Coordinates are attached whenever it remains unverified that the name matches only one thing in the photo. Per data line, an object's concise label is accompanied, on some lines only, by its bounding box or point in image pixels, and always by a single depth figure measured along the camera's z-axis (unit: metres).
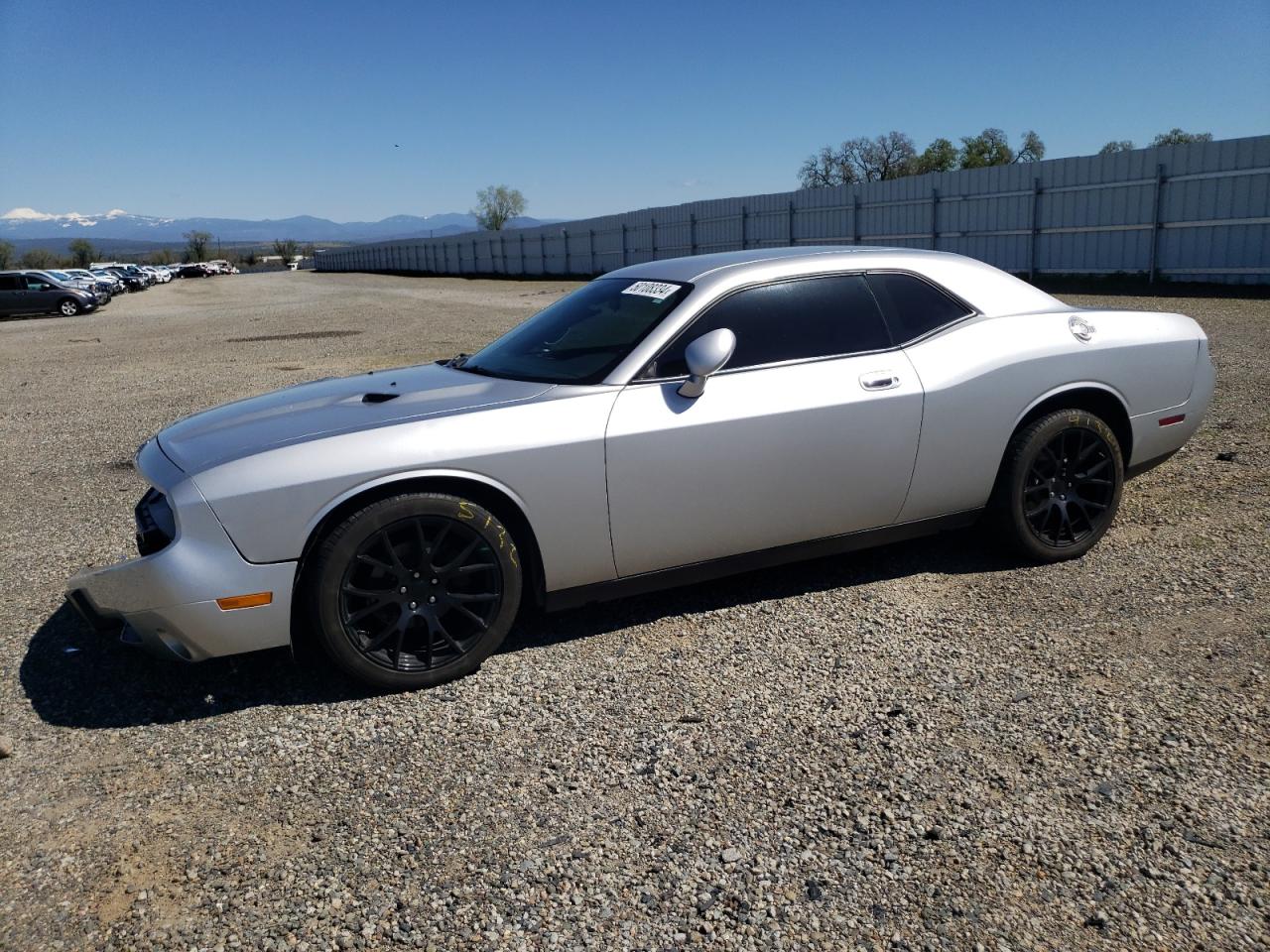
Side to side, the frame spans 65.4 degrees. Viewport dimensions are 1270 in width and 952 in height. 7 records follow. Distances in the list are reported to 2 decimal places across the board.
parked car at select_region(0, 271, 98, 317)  33.03
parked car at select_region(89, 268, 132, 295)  51.53
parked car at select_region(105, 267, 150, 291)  59.47
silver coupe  3.49
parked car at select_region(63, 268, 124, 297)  45.78
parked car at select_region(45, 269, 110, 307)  36.77
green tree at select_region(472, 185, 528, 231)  146.75
